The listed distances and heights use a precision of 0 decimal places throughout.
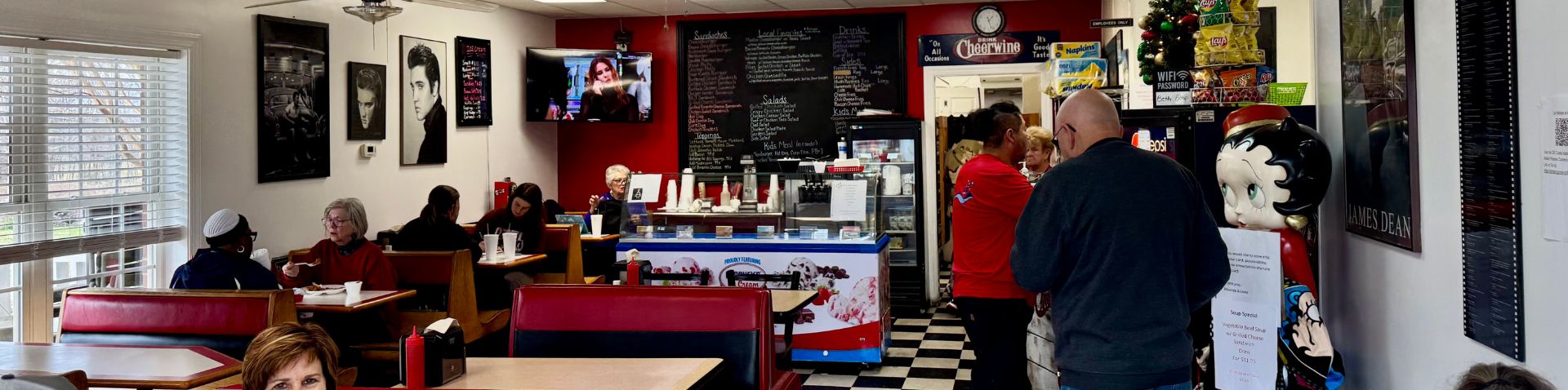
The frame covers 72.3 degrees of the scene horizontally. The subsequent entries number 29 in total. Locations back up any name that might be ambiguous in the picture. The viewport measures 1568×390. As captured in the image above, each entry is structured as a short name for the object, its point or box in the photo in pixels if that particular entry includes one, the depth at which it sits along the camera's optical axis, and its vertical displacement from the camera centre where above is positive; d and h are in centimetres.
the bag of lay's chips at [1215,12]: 345 +59
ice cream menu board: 832 +95
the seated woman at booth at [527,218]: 693 -10
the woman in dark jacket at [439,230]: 608 -15
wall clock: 862 +142
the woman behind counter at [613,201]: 804 +0
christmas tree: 384 +59
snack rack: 346 +43
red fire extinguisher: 881 +10
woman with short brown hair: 232 -34
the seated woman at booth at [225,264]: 457 -25
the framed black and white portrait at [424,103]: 768 +74
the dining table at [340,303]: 458 -43
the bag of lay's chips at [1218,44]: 347 +48
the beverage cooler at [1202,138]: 357 +19
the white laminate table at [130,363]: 300 -47
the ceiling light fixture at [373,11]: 482 +87
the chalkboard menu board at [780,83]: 904 +100
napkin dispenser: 266 -38
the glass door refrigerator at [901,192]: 796 +4
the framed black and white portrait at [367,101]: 711 +70
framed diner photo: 629 +64
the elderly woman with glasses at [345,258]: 524 -26
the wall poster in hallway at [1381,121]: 252 +18
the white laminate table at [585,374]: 271 -45
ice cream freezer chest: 581 -41
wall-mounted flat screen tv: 918 +100
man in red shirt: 370 -21
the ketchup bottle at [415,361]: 260 -38
